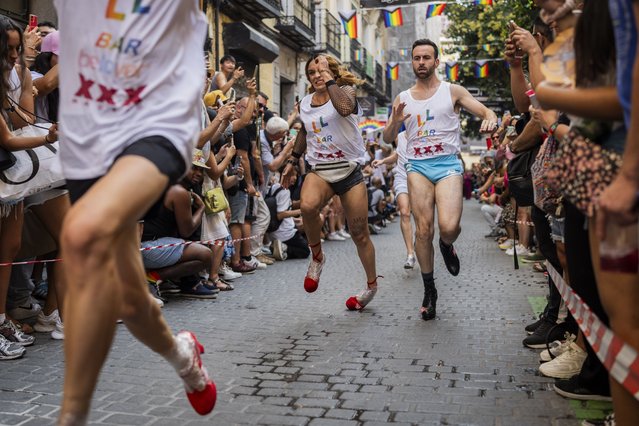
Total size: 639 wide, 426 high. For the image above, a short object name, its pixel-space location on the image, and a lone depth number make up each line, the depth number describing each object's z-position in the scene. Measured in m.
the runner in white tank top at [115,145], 2.50
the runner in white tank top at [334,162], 6.87
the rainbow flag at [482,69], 27.22
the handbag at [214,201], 8.68
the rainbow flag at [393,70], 28.05
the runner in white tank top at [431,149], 6.50
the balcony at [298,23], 24.69
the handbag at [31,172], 5.34
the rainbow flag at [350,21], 21.67
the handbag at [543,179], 4.52
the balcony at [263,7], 20.53
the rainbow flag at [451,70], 26.97
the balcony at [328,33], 30.09
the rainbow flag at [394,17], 19.37
